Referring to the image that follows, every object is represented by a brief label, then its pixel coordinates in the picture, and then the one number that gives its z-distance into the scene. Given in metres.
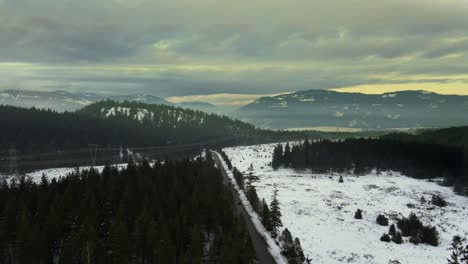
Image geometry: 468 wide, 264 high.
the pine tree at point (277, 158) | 168.61
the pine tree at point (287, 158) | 170.75
